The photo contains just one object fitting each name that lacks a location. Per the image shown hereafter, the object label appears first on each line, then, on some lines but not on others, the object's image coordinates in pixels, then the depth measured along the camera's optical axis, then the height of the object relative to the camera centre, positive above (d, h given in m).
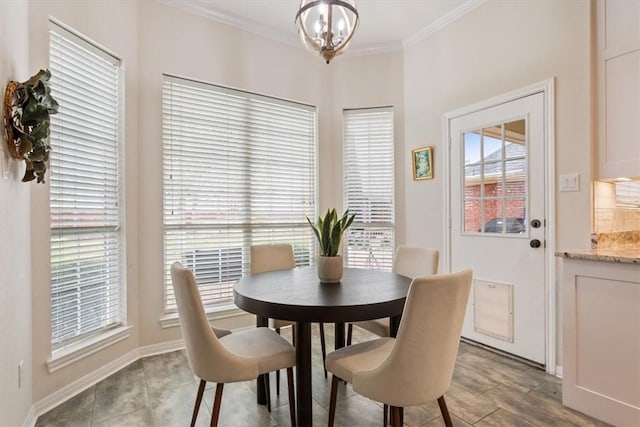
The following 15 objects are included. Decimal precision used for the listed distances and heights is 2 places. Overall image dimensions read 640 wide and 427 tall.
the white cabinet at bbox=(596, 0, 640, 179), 2.00 +0.78
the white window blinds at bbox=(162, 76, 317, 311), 2.92 +0.34
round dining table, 1.46 -0.40
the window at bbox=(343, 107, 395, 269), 3.66 +0.31
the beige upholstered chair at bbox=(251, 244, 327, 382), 2.56 -0.35
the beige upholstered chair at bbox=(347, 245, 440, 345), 2.20 -0.38
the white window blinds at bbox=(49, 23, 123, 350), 2.12 +0.17
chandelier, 1.85 +1.07
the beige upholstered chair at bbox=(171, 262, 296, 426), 1.45 -0.67
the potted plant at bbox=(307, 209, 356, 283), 1.97 -0.19
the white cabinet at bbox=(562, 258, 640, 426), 1.73 -0.70
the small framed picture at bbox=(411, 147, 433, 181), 3.27 +0.51
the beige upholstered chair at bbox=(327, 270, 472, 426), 1.25 -0.53
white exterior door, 2.48 -0.06
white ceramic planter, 1.98 -0.33
